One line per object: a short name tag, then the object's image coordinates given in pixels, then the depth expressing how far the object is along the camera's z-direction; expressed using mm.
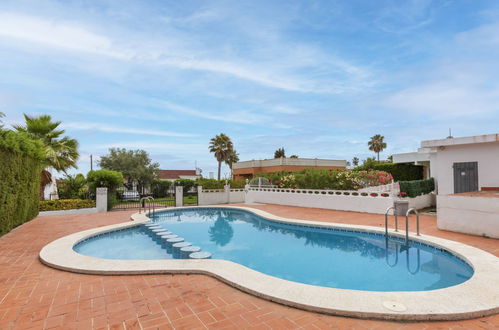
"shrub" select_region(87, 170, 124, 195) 19594
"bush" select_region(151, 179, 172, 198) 29719
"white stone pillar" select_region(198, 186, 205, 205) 21167
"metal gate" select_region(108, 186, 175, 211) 18484
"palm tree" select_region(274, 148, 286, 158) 63822
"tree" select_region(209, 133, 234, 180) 41406
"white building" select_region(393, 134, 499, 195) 11516
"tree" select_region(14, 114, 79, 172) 15141
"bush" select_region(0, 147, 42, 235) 9453
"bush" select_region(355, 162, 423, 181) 22988
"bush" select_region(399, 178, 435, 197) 14133
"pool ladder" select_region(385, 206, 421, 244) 8254
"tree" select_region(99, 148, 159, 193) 31984
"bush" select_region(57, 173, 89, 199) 19400
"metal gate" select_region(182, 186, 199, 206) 28952
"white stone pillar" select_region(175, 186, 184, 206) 19703
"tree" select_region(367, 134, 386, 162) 48888
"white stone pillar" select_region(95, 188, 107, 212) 16938
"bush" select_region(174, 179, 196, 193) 29823
